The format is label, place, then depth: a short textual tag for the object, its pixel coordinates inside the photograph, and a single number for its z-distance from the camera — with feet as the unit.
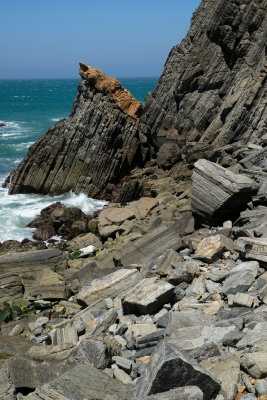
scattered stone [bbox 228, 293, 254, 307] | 28.58
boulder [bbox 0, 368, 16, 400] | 22.09
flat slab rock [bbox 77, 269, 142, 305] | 36.17
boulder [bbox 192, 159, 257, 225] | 45.24
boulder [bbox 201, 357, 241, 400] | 20.62
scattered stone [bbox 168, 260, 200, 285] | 34.37
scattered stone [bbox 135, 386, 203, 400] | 18.85
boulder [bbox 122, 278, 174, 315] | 30.68
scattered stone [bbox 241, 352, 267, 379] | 21.09
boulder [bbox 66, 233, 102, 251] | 60.54
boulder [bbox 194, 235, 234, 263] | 37.32
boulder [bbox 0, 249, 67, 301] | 45.47
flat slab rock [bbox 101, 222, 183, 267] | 45.73
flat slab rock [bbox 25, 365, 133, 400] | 20.76
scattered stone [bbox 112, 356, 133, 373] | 24.34
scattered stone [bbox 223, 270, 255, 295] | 30.71
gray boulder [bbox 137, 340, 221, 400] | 19.79
